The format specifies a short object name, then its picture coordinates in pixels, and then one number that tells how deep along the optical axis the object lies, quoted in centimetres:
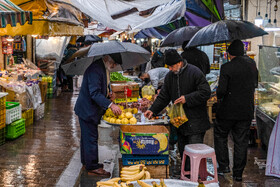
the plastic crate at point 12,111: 825
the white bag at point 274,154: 591
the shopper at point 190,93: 509
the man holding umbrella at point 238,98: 567
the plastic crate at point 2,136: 804
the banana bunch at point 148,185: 341
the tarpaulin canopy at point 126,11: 950
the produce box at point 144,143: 464
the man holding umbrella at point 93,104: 560
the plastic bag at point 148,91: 883
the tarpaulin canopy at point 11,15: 504
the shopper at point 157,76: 968
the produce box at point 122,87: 800
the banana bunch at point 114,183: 342
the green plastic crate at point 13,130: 841
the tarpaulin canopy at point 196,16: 954
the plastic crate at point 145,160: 475
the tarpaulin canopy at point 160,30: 1191
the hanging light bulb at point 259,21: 1138
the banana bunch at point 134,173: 383
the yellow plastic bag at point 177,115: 517
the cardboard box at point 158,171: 487
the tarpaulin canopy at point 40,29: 862
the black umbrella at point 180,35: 859
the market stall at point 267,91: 686
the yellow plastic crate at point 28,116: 980
